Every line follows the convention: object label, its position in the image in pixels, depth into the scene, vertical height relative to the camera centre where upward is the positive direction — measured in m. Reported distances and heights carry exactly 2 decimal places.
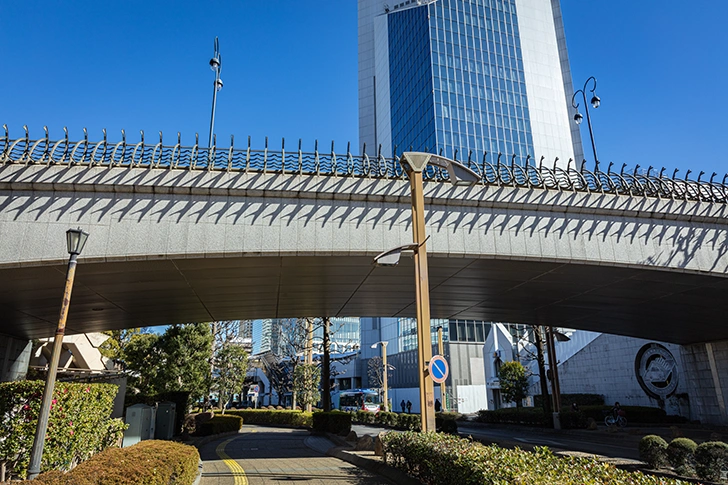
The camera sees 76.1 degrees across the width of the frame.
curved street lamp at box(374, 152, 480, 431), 9.38 +2.59
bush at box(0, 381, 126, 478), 8.72 -0.69
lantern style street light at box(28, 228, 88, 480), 7.77 +0.34
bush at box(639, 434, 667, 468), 12.47 -1.95
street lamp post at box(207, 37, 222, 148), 19.48 +12.83
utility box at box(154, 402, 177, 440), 18.73 -1.41
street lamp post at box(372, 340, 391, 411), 36.17 -0.91
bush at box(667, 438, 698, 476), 11.63 -1.95
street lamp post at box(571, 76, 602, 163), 22.81 +13.54
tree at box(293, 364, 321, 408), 39.41 -0.02
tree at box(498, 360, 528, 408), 35.59 -0.23
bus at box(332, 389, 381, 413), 63.94 -2.16
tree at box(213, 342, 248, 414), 34.91 +1.16
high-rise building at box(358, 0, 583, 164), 72.12 +48.26
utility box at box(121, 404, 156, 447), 14.77 -1.16
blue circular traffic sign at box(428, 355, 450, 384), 9.08 +0.23
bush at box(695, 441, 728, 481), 10.76 -1.90
